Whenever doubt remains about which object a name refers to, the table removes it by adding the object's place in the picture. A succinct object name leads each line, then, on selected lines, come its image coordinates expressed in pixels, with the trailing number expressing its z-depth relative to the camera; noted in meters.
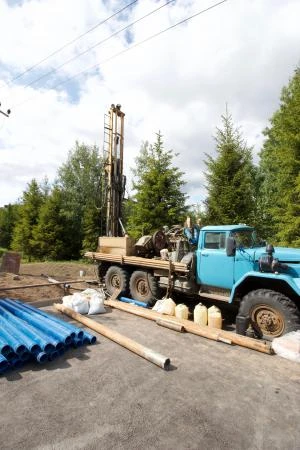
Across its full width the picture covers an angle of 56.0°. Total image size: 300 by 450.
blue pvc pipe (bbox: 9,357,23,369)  4.09
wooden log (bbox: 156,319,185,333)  5.85
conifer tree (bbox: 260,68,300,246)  11.73
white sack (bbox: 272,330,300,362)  4.54
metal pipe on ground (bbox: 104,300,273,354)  4.89
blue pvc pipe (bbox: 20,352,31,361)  4.21
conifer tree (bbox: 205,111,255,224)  13.58
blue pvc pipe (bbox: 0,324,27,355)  4.14
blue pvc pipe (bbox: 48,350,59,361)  4.39
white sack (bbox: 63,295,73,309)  7.02
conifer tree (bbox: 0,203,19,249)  38.47
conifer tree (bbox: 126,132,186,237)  16.58
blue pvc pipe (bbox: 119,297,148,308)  7.77
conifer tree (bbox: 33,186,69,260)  25.31
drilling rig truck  5.46
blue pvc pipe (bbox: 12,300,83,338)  4.99
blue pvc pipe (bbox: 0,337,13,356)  4.08
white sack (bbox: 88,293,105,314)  7.02
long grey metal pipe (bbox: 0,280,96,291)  7.63
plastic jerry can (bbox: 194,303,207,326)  6.20
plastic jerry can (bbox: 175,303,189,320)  6.55
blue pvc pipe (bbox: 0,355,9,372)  3.88
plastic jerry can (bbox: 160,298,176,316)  6.81
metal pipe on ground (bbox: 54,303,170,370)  4.30
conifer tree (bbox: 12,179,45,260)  27.16
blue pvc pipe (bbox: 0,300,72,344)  4.69
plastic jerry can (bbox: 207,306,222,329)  6.00
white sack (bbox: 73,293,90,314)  6.93
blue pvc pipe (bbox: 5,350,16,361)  4.12
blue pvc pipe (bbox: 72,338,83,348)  4.89
